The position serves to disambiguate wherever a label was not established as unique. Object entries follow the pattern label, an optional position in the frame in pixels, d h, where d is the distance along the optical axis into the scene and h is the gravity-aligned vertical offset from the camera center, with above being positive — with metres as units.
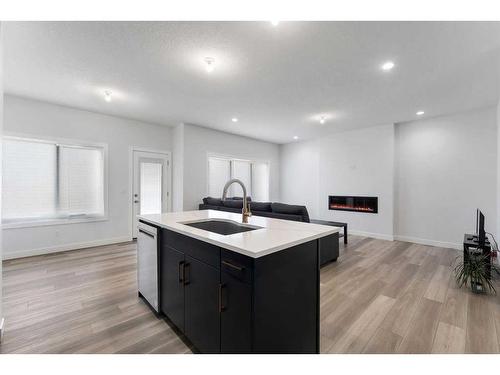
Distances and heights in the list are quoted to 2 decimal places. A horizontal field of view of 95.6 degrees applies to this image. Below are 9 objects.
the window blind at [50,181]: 3.67 +0.07
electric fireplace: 5.36 -0.42
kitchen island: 1.23 -0.64
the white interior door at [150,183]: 4.95 +0.05
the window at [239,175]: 5.92 +0.31
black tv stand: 2.77 -0.75
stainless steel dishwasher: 2.11 -0.77
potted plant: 2.55 -0.96
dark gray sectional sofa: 3.41 -0.45
